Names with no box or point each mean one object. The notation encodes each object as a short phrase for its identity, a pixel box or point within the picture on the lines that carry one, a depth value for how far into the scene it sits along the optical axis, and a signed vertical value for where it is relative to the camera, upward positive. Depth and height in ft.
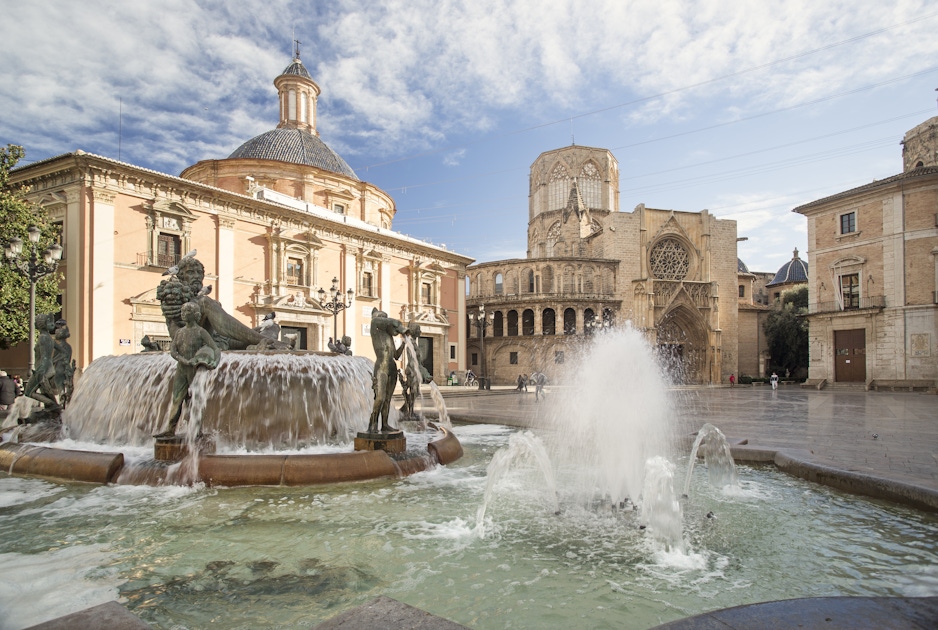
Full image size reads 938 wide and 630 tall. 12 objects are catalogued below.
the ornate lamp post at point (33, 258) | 36.36 +5.47
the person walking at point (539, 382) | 63.72 -6.11
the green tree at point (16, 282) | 53.62 +5.48
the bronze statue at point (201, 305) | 22.03 +1.24
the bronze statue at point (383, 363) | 21.17 -1.15
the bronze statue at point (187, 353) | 19.93 -0.69
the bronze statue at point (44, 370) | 25.71 -1.68
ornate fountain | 18.40 -3.33
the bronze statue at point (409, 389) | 30.83 -3.28
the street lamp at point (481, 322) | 100.71 +2.87
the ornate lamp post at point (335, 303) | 70.49 +4.55
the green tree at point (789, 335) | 135.33 -0.73
